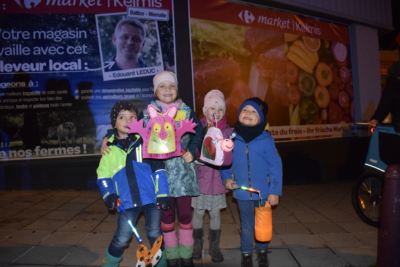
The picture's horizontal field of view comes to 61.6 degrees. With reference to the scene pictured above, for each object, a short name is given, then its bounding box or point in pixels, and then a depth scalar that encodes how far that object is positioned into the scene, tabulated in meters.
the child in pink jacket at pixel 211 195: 3.61
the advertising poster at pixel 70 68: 6.49
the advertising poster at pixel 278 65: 7.32
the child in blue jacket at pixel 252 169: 3.33
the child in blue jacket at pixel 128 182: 2.96
